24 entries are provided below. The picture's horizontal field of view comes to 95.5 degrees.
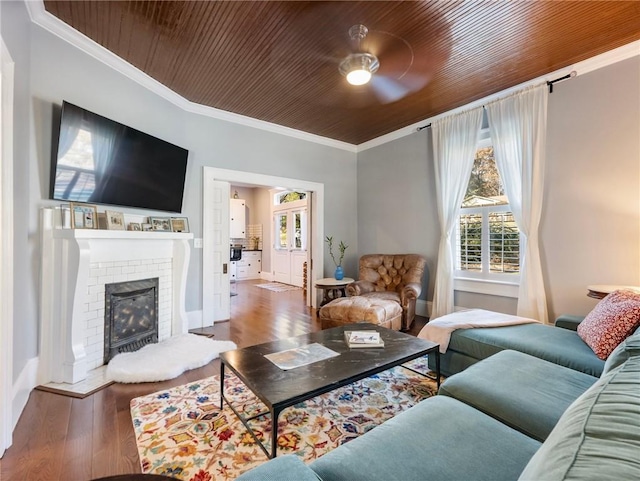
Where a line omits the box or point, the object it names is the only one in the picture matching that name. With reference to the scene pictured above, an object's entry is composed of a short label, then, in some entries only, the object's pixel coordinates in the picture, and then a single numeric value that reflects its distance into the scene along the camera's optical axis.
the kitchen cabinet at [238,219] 8.43
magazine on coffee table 1.78
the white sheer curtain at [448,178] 3.84
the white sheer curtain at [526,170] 3.19
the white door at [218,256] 4.04
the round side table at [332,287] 4.40
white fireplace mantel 2.35
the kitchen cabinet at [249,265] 8.83
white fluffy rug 2.41
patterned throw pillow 1.71
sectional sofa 0.52
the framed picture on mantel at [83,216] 2.51
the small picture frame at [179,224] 3.64
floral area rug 1.53
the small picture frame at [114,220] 2.83
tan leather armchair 3.68
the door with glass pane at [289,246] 7.71
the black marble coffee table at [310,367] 1.45
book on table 2.06
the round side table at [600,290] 2.41
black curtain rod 3.02
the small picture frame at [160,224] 3.36
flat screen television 2.46
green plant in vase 5.26
